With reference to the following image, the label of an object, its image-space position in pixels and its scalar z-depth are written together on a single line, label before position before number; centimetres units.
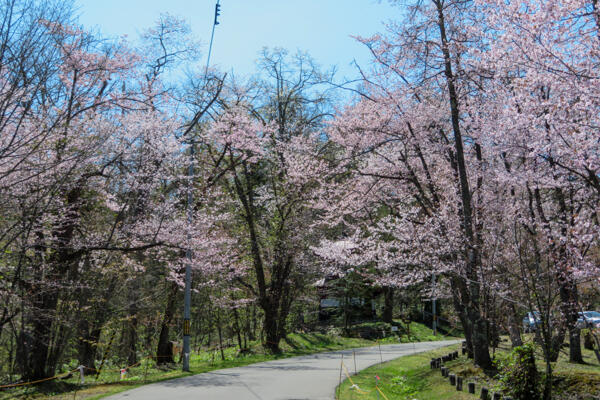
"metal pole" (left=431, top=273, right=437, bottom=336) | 3241
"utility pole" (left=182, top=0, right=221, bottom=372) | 1514
